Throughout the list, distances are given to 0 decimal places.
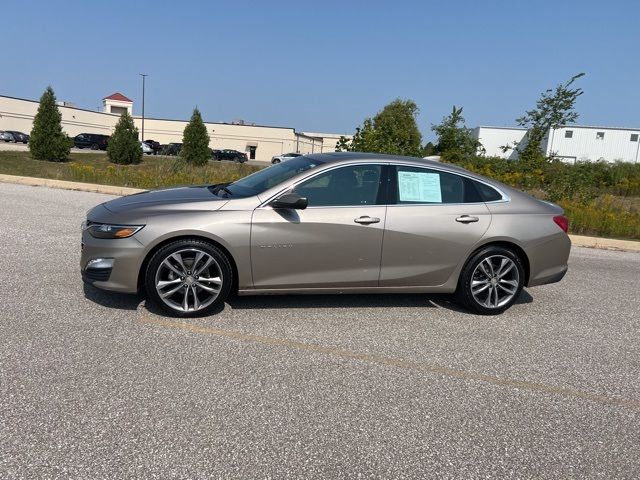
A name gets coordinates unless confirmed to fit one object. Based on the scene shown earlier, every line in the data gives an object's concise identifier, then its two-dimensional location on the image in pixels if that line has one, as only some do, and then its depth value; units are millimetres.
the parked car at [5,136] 50375
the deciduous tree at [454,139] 17766
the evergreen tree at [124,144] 33125
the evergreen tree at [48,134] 29094
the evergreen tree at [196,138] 37406
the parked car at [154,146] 56594
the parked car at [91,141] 52594
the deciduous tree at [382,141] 14320
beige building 71044
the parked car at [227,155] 57750
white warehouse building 62344
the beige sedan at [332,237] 4336
